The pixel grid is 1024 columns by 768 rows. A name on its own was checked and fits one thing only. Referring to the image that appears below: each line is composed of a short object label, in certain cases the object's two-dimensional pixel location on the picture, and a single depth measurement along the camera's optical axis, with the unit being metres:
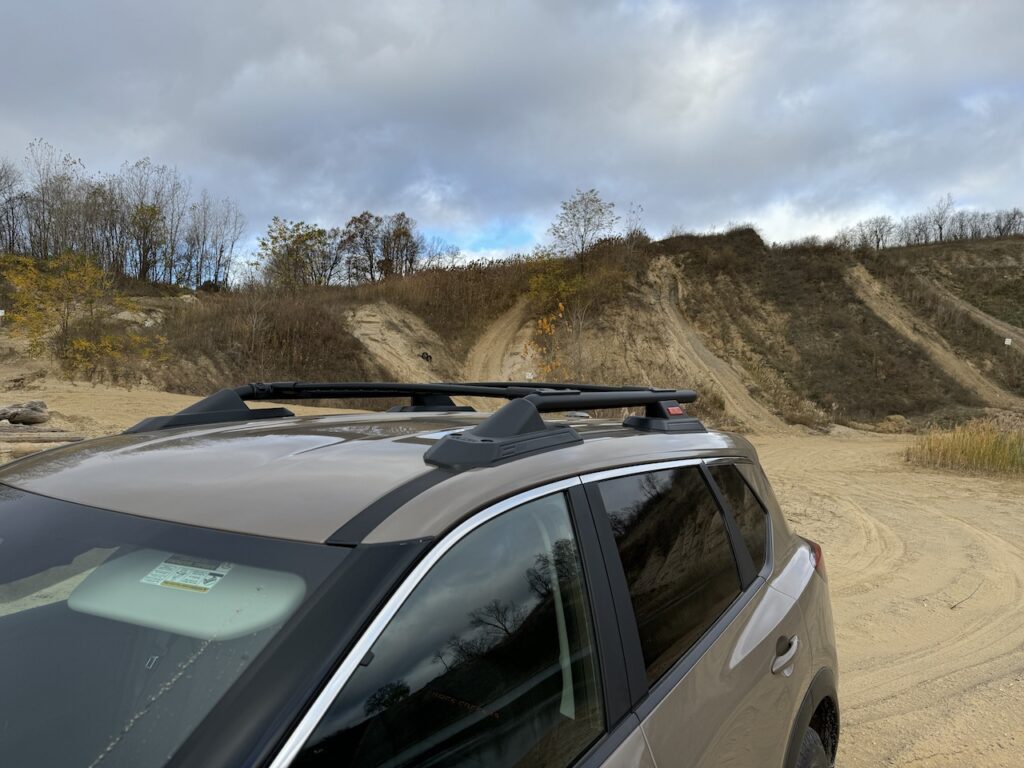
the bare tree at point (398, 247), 49.12
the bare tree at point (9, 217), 43.02
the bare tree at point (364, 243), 49.53
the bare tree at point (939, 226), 56.73
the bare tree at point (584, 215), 31.62
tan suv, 1.02
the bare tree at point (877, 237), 41.29
